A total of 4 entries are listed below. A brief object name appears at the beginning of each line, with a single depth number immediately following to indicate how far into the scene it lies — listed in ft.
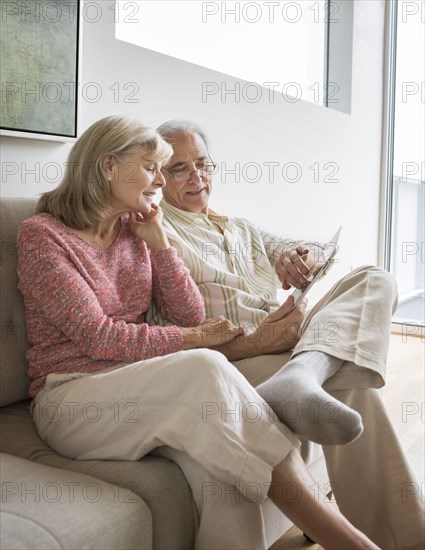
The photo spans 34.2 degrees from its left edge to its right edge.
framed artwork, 6.23
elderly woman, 4.38
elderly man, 4.91
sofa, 3.75
